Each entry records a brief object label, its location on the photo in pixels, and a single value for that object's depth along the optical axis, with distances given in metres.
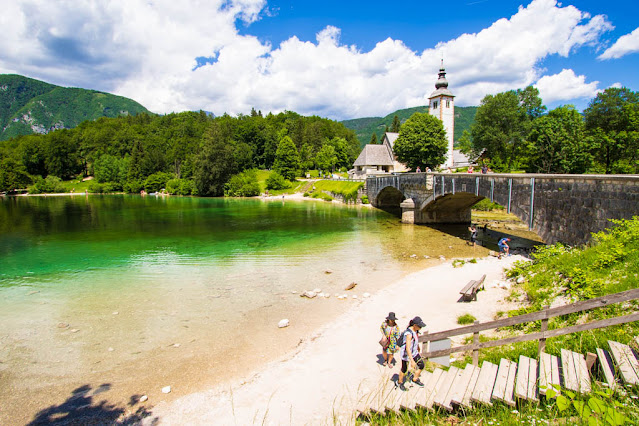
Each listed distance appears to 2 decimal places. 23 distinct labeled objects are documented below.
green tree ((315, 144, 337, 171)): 104.38
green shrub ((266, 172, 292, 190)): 91.88
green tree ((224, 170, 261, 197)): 89.75
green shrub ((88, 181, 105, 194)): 116.00
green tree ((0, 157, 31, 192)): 109.44
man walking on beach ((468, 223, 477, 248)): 27.92
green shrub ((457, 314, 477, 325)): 12.00
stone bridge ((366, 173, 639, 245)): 15.77
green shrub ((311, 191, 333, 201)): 75.49
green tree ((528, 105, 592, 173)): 47.25
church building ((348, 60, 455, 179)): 85.25
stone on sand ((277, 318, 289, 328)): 13.24
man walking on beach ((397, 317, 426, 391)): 8.25
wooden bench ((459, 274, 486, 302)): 14.10
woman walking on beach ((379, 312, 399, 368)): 9.27
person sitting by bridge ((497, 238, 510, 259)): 23.88
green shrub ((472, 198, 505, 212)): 50.62
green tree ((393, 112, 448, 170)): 67.94
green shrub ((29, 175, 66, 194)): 111.06
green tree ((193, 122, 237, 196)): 91.62
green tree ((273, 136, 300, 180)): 97.19
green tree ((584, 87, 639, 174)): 45.00
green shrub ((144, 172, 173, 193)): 110.00
